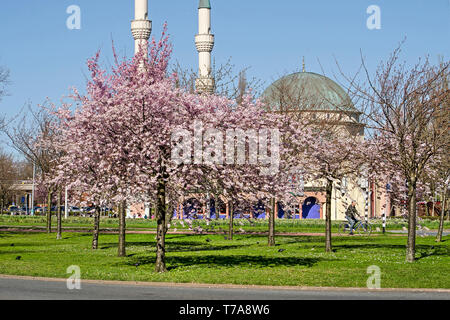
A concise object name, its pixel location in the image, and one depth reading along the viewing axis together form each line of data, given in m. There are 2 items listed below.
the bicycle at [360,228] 41.38
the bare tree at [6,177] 90.99
